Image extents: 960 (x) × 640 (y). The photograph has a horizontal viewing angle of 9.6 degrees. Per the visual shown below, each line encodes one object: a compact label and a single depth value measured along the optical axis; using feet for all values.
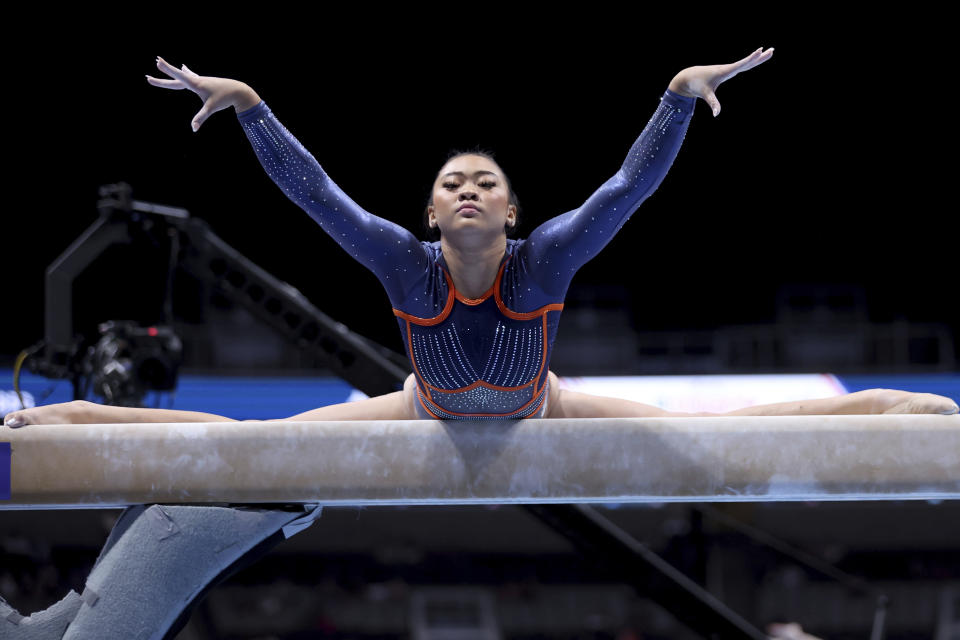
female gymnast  30.22
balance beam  29.96
